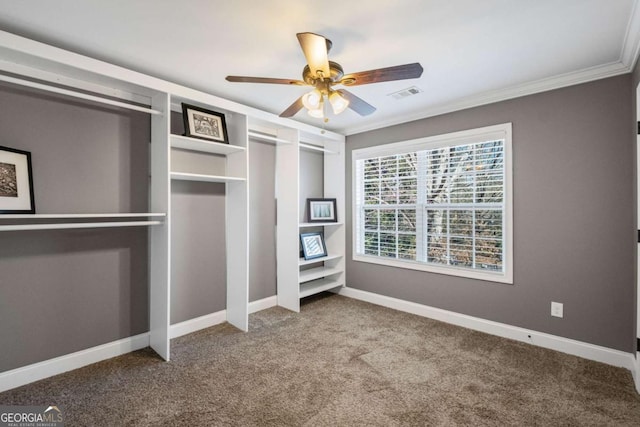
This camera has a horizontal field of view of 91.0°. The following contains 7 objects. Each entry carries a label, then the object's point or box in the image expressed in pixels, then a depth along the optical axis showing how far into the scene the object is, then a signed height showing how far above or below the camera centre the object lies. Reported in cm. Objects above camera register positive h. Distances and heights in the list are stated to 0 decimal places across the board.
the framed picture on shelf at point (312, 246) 418 -44
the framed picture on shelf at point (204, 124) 283 +85
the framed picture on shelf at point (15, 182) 209 +23
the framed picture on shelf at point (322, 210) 435 +5
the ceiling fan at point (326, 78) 172 +83
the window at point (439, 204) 314 +10
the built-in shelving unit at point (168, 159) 218 +57
